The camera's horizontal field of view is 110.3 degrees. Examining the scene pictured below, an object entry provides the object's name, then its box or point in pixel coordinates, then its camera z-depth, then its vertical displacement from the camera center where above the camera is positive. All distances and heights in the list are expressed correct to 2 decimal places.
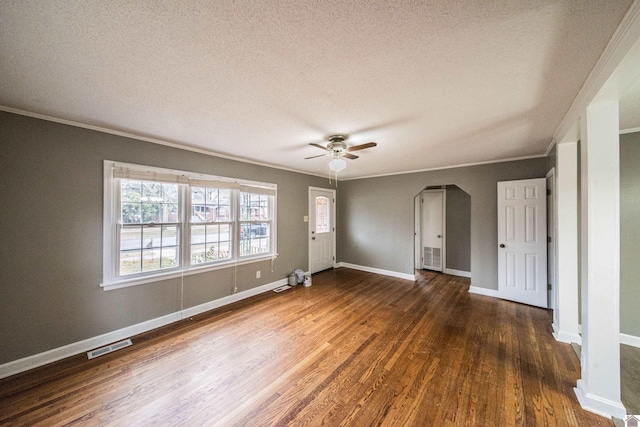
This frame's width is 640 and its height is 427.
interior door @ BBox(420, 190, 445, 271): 5.61 -0.35
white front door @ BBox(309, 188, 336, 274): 5.31 -0.35
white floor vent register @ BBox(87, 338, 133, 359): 2.35 -1.47
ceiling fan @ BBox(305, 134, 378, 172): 2.66 +0.83
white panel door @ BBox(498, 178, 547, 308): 3.44 -0.40
